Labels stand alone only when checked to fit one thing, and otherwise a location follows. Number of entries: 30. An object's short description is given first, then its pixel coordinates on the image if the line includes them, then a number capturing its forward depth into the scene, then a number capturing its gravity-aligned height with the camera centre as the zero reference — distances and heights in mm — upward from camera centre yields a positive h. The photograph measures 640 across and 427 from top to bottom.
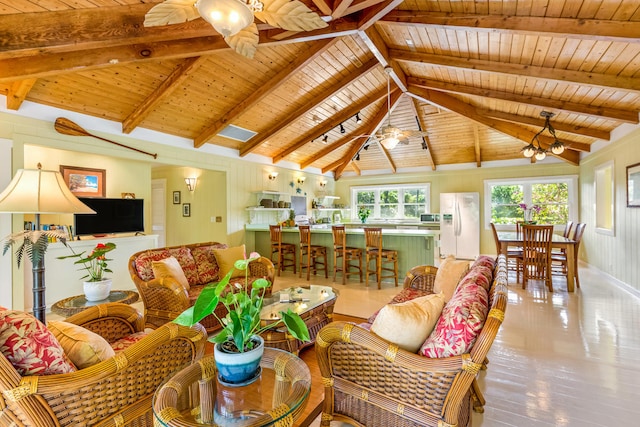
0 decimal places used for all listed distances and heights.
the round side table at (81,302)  2214 -699
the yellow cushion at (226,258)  3779 -544
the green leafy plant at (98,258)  2469 -359
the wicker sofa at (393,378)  1310 -803
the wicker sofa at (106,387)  1090 -725
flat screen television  4590 -38
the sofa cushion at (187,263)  3480 -563
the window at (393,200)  9221 +489
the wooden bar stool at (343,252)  5312 -668
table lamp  1773 +95
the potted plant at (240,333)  1261 -504
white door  7398 +162
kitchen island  4973 -490
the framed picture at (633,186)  4355 +439
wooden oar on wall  3973 +1187
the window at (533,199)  7279 +416
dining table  4566 -499
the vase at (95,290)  2469 -614
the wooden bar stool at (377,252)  4977 -618
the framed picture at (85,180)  4820 +588
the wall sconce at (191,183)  6792 +734
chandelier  4715 +1093
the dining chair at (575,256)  4629 -687
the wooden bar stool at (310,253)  5730 -742
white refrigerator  8164 -266
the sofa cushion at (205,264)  3631 -602
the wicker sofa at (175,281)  2896 -694
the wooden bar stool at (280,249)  6074 -696
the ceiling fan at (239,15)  1604 +1201
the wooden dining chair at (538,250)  4531 -542
